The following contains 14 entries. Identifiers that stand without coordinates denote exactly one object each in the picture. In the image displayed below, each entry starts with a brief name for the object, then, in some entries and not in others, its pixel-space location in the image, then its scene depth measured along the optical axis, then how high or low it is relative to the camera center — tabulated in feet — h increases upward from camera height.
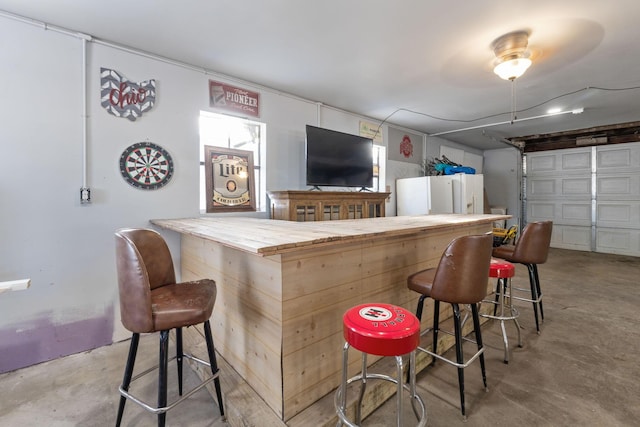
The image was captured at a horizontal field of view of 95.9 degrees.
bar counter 4.73 -1.53
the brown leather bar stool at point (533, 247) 8.73 -1.12
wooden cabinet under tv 10.87 +0.29
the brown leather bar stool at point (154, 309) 4.33 -1.50
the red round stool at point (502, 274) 7.05 -1.67
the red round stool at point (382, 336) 3.76 -1.65
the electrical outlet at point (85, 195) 7.89 +0.51
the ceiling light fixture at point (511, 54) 8.12 +4.67
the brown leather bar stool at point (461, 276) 5.25 -1.21
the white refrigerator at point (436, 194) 17.20 +1.02
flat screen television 12.54 +2.49
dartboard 8.69 +1.49
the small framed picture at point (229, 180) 10.40 +1.25
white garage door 19.74 +1.08
